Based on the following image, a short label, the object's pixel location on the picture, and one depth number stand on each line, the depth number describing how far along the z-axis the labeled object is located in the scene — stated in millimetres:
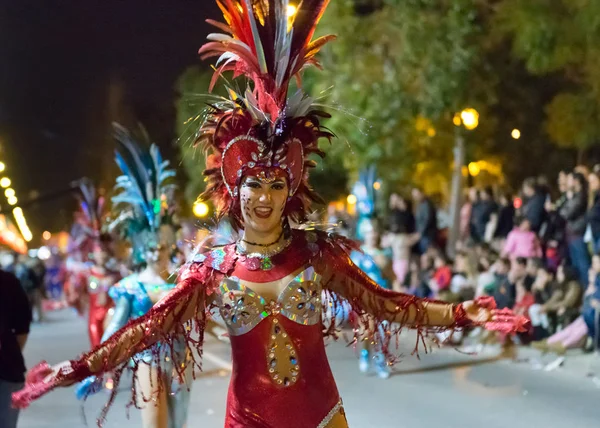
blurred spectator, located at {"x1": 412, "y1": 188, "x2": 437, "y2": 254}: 14352
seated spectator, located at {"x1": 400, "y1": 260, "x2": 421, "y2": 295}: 13883
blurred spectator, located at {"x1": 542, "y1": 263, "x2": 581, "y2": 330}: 10906
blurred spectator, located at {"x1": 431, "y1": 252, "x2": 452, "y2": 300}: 13059
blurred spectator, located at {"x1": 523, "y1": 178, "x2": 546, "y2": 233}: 12117
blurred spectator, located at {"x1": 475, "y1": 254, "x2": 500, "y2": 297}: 12008
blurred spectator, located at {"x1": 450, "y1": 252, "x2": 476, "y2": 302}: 12680
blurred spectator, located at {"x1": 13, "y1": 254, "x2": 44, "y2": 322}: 19094
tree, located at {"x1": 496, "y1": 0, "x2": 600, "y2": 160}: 13070
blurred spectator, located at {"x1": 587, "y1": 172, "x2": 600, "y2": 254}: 10359
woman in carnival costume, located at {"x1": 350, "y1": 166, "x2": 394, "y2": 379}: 9091
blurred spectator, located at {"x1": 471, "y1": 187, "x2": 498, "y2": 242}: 13805
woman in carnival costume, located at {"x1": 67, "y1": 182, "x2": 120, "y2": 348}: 9891
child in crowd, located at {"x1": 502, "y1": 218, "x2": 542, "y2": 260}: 11828
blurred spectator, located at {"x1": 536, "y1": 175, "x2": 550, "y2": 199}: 12336
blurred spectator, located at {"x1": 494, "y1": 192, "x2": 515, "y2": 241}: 13164
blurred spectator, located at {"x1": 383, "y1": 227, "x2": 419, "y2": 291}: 14086
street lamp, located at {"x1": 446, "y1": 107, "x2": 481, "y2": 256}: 17078
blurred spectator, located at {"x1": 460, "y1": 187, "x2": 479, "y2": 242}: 14297
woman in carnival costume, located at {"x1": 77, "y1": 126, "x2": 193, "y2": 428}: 5305
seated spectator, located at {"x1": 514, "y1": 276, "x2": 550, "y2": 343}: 10969
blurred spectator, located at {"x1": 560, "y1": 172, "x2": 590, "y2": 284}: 11027
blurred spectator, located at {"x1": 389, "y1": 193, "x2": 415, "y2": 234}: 14078
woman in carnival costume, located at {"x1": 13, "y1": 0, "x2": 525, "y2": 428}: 3545
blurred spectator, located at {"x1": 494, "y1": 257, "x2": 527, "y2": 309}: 11469
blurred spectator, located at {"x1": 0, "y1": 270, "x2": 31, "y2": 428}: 4699
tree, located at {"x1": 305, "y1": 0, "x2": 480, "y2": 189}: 15453
